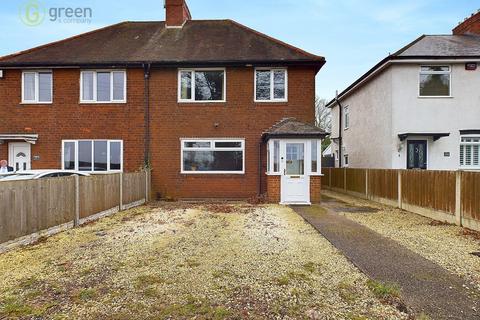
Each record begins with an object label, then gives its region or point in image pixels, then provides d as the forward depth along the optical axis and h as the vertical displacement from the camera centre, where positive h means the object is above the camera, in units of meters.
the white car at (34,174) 9.12 -0.34
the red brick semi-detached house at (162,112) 14.64 +2.05
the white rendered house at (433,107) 15.31 +2.34
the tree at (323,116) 51.95 +6.65
